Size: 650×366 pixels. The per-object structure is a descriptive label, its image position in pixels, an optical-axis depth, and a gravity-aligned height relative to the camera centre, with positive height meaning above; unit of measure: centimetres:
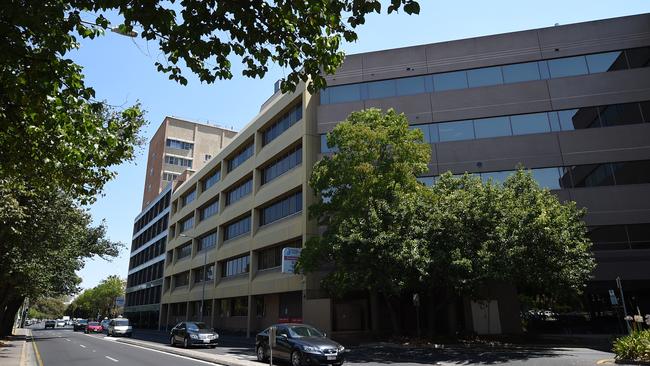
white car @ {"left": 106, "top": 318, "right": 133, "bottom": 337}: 4112 -104
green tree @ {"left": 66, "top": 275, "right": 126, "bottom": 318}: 10781 +472
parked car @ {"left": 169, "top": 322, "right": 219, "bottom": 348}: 2461 -113
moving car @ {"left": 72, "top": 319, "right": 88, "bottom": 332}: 6356 -121
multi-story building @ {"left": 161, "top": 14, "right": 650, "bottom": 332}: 2692 +1109
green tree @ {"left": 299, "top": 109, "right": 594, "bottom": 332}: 2014 +360
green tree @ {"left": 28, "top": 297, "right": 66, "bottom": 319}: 13400 +273
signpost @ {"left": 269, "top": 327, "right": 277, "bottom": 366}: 1185 -57
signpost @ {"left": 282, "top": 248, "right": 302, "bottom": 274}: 2770 +316
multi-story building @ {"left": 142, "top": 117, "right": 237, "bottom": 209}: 7506 +2753
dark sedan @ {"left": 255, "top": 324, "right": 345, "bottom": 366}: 1445 -115
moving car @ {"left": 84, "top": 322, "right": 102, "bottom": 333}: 5312 -121
